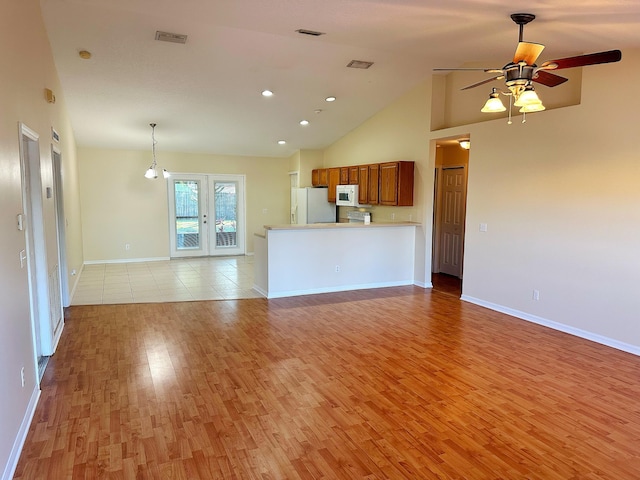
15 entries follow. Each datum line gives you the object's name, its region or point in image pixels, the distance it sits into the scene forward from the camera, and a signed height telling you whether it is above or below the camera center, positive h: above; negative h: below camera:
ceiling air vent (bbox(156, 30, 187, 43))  4.31 +1.69
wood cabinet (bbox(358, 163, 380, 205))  7.25 +0.26
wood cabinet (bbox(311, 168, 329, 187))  9.07 +0.47
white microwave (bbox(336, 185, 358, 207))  7.86 +0.06
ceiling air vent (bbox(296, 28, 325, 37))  4.04 +1.64
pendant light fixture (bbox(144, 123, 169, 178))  7.65 +0.74
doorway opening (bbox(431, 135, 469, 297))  7.25 -0.26
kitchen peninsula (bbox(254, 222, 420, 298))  5.93 -0.90
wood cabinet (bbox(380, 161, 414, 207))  6.60 +0.26
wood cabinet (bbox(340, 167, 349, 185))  8.20 +0.45
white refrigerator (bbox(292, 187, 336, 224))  9.05 -0.17
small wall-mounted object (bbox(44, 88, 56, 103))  4.03 +1.01
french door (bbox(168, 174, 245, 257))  9.45 -0.41
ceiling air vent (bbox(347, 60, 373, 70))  5.36 +1.76
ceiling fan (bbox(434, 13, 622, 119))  2.71 +0.92
